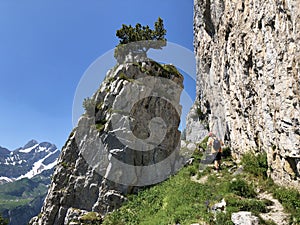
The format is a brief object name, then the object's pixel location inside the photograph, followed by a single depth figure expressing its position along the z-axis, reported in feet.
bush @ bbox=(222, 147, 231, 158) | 82.92
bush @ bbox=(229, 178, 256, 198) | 46.55
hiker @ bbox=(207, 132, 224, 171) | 71.15
